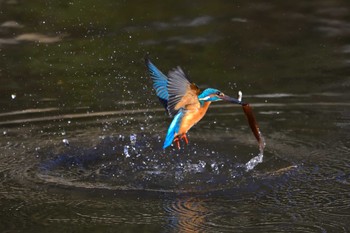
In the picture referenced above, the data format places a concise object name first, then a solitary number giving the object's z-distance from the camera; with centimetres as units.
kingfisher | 994
